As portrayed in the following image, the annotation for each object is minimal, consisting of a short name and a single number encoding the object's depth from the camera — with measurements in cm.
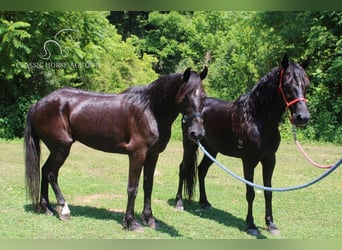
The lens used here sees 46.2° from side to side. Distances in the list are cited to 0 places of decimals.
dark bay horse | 489
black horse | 446
